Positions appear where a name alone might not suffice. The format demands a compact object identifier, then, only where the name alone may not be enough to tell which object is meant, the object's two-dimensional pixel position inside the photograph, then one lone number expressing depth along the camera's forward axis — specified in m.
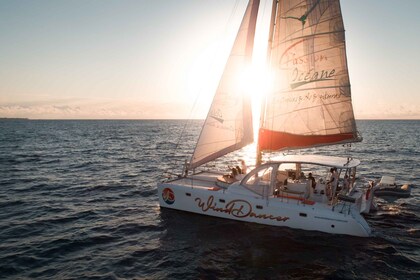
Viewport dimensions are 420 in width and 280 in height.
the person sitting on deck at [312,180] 16.14
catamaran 15.16
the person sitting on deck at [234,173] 17.39
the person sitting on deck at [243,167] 18.38
